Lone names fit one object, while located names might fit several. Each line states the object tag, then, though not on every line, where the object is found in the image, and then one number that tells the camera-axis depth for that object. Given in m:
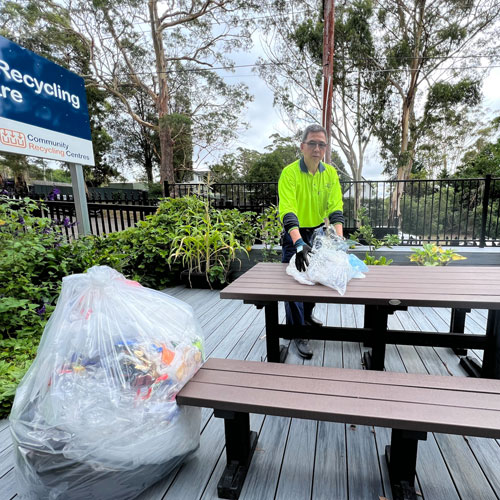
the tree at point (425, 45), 11.84
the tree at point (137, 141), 18.78
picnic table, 1.44
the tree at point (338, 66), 12.09
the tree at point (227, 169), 19.64
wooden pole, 6.07
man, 1.95
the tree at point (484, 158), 15.61
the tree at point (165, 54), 12.80
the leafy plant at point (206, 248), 3.61
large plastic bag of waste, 0.96
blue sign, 2.66
